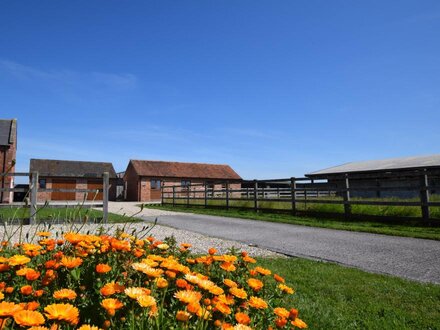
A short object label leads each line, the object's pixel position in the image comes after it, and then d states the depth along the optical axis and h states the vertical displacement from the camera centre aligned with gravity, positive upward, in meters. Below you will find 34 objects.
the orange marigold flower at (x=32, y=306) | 1.22 -0.40
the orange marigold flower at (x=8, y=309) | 1.06 -0.36
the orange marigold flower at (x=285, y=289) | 1.79 -0.52
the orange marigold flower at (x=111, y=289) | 1.32 -0.38
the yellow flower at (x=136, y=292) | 1.23 -0.37
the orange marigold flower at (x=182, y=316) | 1.16 -0.43
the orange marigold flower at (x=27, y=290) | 1.44 -0.40
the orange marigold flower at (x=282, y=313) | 1.38 -0.50
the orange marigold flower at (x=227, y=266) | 1.79 -0.39
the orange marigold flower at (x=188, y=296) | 1.24 -0.39
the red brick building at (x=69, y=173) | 35.44 +3.21
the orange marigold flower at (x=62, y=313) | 1.08 -0.38
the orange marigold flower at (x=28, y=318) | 1.03 -0.38
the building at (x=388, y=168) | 21.12 +1.95
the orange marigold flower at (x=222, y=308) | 1.25 -0.44
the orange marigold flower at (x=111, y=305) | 1.18 -0.39
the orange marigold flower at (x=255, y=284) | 1.63 -0.45
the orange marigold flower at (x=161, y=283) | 1.43 -0.38
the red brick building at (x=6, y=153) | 26.33 +4.02
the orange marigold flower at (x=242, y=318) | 1.28 -0.48
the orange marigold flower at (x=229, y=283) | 1.58 -0.42
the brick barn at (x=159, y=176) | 36.38 +2.56
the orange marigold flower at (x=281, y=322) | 1.33 -0.52
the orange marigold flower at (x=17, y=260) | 1.61 -0.30
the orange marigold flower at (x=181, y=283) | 1.44 -0.38
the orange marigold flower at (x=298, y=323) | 1.36 -0.54
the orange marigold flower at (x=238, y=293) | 1.49 -0.45
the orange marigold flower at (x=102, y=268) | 1.59 -0.34
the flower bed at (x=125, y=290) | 1.22 -0.43
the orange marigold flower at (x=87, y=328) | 1.08 -0.42
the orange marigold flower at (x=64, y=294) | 1.29 -0.38
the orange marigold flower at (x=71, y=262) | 1.63 -0.32
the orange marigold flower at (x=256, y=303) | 1.44 -0.48
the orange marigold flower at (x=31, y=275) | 1.50 -0.35
